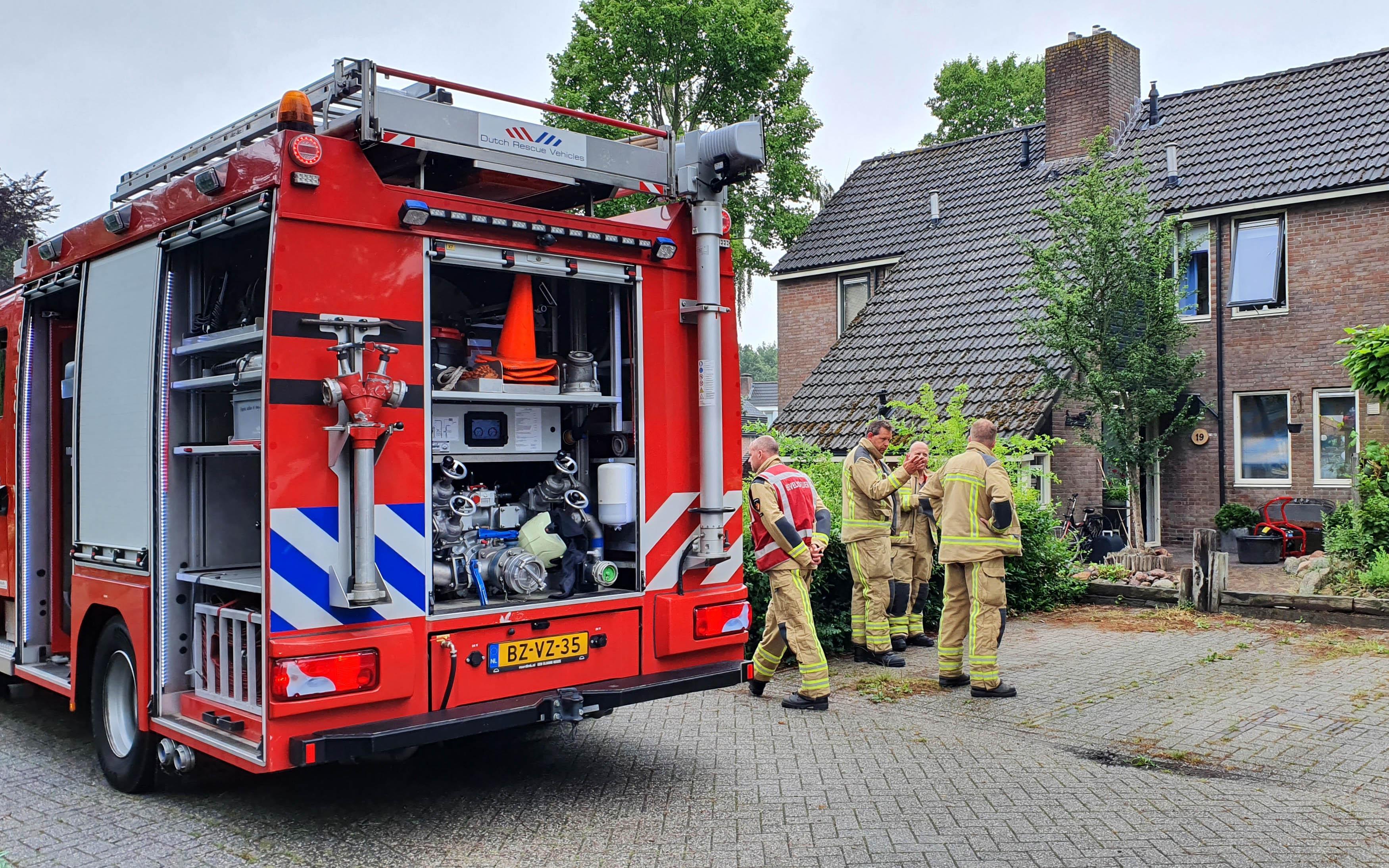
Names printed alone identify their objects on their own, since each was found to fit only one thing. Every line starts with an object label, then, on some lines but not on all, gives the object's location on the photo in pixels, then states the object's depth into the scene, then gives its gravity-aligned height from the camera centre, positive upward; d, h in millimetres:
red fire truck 4723 -13
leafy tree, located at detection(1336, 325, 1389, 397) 11391 +655
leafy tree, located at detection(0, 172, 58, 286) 24359 +4719
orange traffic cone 5625 +446
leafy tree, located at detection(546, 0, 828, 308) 26766 +8272
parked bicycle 16172 -1457
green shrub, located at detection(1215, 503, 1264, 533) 16891 -1257
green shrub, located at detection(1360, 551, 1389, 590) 10773 -1341
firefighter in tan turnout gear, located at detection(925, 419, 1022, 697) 7660 -721
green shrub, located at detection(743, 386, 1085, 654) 11062 -815
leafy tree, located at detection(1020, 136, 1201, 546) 14922 +1497
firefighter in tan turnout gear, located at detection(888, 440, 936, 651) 9438 -1059
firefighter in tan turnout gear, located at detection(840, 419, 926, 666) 8742 -818
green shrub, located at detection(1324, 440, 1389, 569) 11516 -907
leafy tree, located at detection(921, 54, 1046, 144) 36125 +10400
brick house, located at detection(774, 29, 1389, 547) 16938 +2309
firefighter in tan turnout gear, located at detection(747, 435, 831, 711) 7305 -752
